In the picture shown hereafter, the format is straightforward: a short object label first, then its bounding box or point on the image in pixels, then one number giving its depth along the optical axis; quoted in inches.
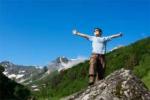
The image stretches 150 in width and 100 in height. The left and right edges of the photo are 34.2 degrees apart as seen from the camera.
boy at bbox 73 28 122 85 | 304.4
